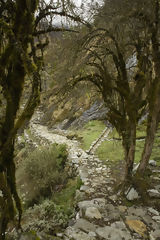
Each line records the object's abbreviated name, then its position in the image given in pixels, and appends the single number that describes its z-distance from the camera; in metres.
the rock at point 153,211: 3.89
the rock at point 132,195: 4.27
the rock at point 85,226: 3.48
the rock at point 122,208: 4.05
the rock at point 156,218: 3.70
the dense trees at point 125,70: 3.61
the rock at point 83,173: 5.97
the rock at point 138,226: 3.40
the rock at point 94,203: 4.27
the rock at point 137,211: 3.88
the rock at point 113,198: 4.48
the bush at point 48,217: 3.39
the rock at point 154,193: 4.31
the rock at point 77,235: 3.18
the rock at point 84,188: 5.19
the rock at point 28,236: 1.89
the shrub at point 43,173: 6.09
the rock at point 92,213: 3.87
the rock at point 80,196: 4.72
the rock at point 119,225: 3.53
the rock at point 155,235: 3.24
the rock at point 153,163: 6.42
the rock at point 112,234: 3.25
